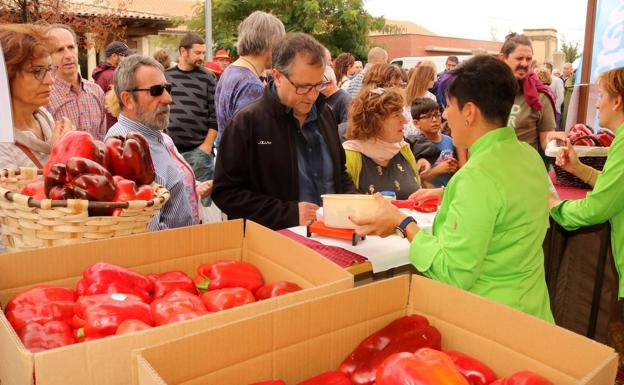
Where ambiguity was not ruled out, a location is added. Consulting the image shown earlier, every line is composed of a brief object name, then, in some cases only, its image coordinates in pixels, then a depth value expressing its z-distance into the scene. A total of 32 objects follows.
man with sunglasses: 2.69
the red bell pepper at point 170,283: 1.56
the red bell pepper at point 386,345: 1.25
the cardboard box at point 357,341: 1.02
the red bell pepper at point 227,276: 1.64
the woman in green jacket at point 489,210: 1.63
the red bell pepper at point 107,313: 1.31
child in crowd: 4.11
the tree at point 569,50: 30.54
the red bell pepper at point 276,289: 1.55
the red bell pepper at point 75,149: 1.75
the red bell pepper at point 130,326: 1.24
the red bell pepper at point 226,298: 1.52
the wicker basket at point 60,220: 1.50
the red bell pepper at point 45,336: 1.24
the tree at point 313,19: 22.27
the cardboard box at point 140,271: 1.00
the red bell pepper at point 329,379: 1.20
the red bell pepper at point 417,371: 1.07
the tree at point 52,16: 6.27
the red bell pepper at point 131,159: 1.85
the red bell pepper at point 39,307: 1.32
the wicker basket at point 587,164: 3.43
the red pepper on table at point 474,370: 1.22
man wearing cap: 6.22
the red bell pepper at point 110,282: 1.45
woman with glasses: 2.16
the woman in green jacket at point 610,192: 2.56
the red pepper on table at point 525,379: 1.11
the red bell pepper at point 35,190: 1.64
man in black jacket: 2.54
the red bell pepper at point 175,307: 1.36
